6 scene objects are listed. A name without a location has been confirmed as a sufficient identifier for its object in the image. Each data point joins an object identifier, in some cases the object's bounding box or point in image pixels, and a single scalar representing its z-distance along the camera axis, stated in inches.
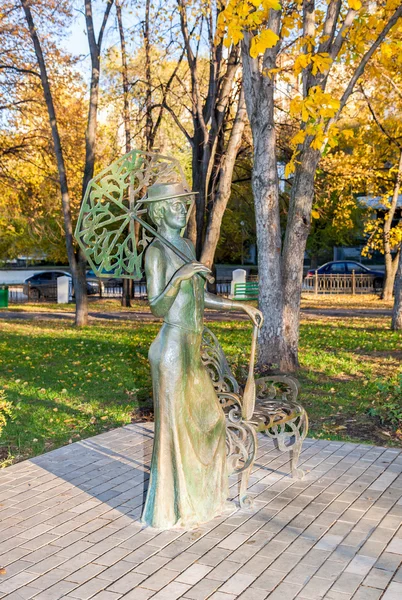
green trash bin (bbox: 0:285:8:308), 989.8
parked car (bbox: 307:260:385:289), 1386.6
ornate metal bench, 213.8
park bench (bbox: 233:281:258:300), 974.4
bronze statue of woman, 190.2
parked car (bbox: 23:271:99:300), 1194.6
